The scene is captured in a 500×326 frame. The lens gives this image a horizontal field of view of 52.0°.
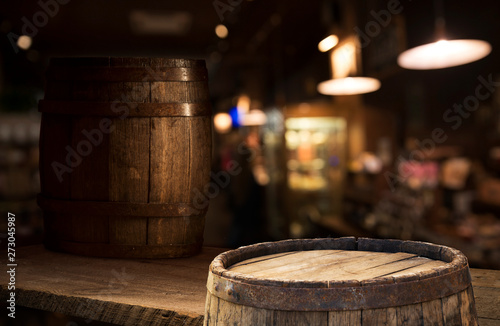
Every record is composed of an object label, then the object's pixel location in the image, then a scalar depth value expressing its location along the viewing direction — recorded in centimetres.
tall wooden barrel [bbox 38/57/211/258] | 223
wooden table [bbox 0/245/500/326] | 165
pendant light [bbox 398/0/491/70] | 346
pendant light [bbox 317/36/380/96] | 527
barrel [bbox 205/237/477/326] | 107
